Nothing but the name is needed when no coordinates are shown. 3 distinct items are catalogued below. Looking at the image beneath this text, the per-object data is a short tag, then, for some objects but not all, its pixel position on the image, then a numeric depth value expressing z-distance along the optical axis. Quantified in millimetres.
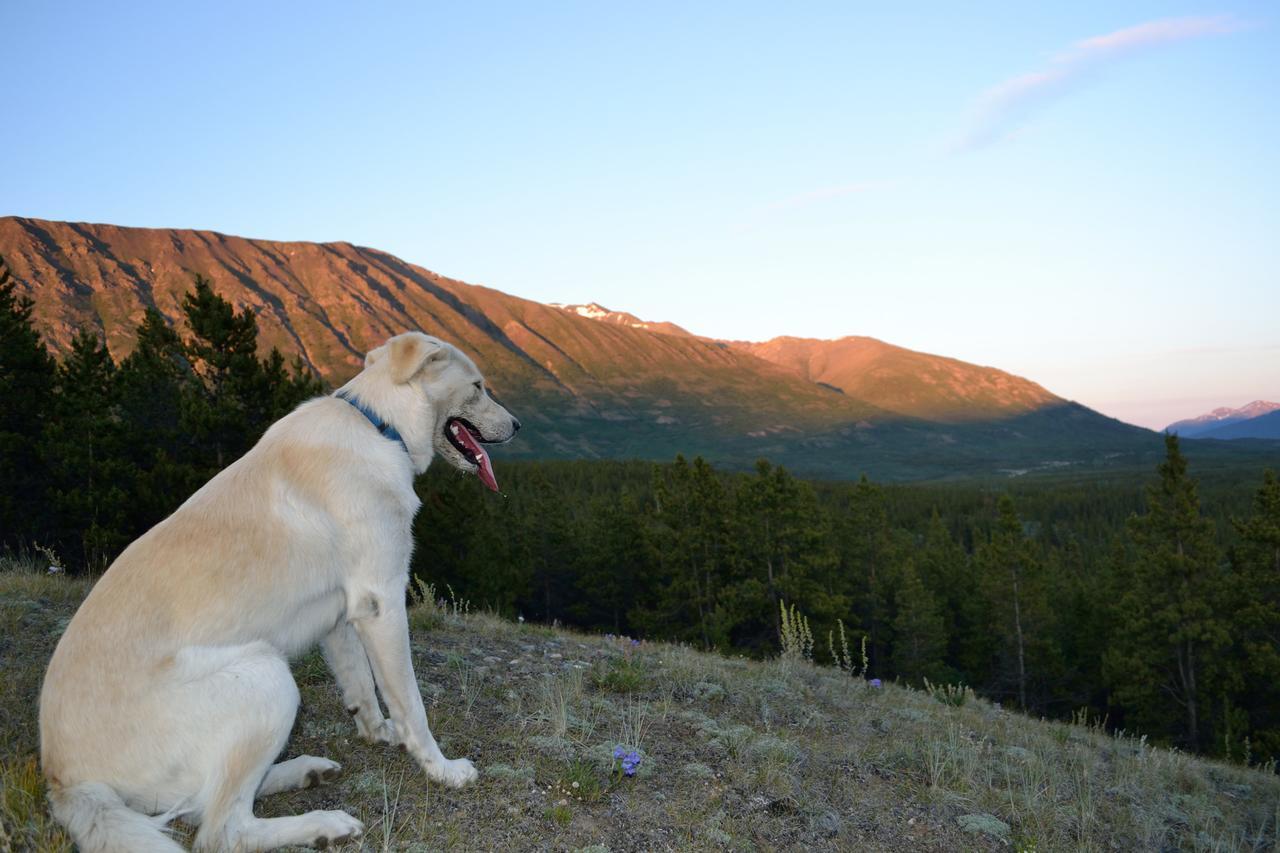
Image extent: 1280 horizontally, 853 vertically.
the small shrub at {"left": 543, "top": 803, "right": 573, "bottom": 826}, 4105
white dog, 3324
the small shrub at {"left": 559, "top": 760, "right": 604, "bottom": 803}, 4406
